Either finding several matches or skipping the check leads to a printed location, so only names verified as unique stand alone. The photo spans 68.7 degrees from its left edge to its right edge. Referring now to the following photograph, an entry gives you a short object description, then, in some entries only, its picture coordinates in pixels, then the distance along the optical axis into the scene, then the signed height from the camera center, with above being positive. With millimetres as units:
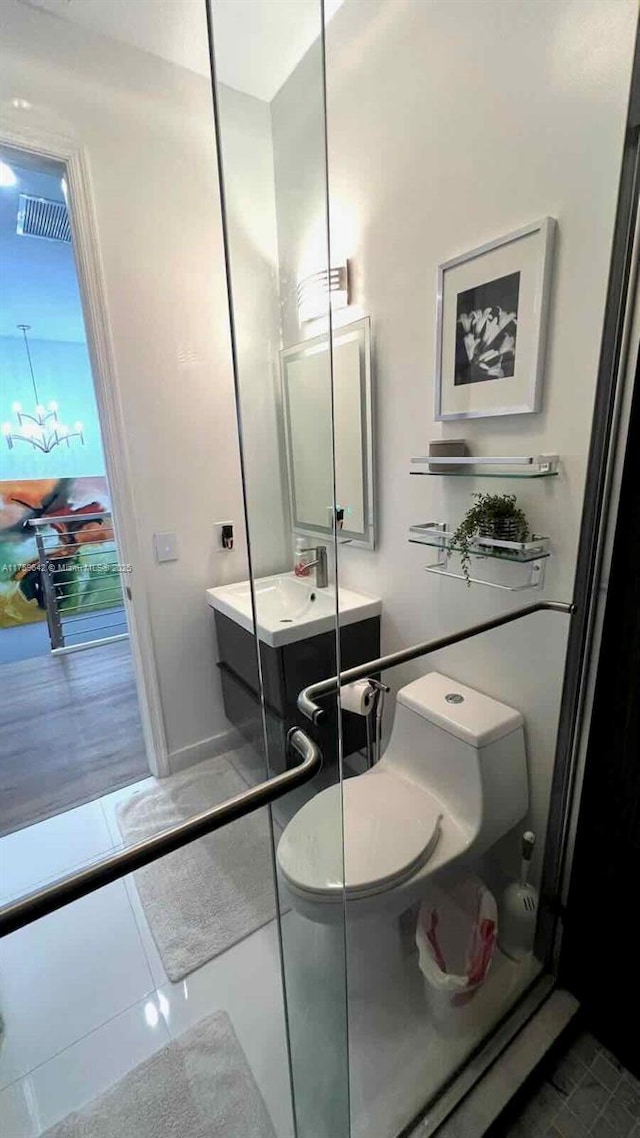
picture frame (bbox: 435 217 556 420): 1112 +286
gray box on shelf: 1351 -22
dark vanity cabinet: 1541 -804
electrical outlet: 2117 -387
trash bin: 1196 -1304
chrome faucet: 1263 -338
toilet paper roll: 1477 -779
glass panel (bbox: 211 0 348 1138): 952 +118
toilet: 1064 -961
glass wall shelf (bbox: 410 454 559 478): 1143 -69
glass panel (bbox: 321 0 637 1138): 1051 +16
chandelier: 3415 +172
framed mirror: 1181 +34
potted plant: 1210 -212
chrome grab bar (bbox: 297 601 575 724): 933 -482
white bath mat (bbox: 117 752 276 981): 1472 -1486
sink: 1344 -585
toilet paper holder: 1477 -778
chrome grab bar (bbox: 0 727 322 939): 508 -484
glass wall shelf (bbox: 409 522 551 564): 1168 -282
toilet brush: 1306 -1294
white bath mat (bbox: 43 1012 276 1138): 1052 -1475
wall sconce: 1300 +407
